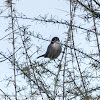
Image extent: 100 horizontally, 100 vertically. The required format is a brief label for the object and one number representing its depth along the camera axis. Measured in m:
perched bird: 10.18
